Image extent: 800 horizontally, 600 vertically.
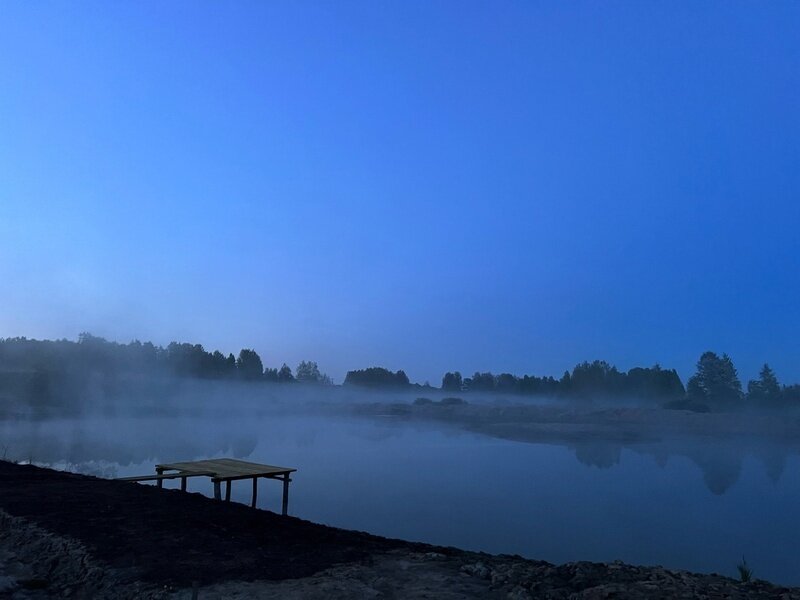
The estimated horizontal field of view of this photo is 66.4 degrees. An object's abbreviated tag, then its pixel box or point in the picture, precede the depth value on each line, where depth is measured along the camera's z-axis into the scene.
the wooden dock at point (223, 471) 13.17
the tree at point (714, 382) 82.12
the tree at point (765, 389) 79.56
